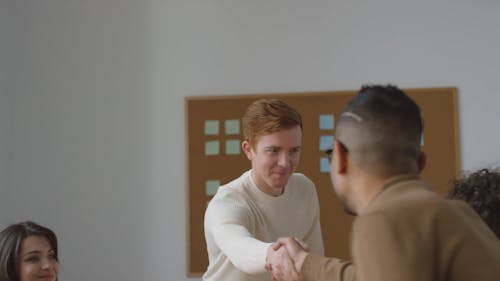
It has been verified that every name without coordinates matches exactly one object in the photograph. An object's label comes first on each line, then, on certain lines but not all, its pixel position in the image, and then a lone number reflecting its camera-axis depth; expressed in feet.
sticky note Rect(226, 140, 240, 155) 15.88
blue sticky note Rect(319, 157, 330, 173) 15.56
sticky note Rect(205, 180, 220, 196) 15.83
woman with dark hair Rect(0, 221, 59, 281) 9.27
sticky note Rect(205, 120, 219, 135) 15.93
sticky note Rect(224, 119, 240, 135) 15.89
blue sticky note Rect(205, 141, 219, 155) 15.90
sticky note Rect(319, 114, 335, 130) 15.66
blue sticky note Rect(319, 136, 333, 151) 15.64
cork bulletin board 15.34
